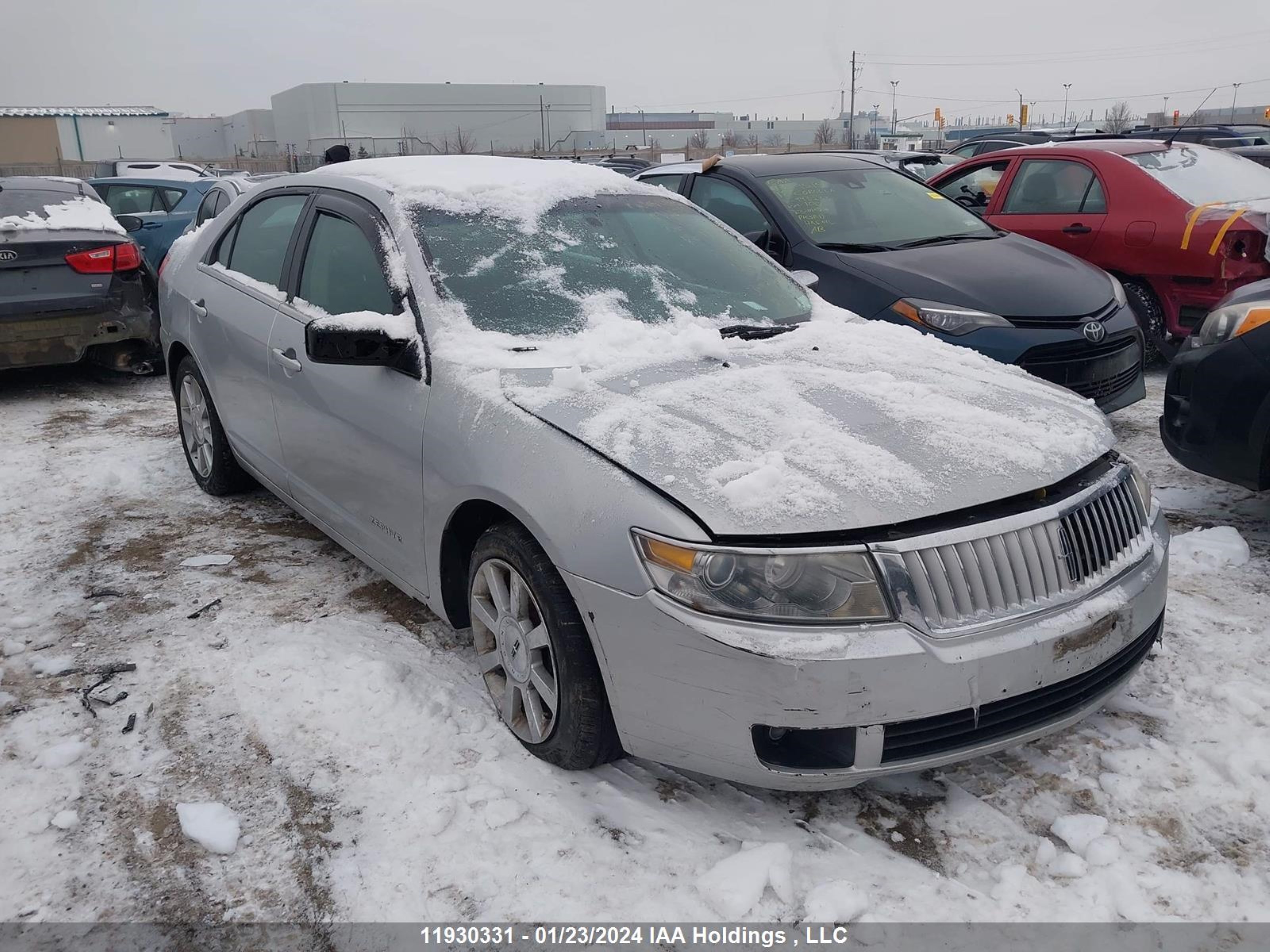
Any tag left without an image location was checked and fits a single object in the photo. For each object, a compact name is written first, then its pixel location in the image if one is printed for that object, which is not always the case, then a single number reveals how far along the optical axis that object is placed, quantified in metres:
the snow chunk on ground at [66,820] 2.61
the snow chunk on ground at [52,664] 3.39
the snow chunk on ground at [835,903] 2.24
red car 6.35
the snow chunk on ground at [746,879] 2.28
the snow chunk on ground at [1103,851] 2.37
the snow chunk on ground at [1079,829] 2.44
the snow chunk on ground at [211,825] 2.54
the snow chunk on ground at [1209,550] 3.99
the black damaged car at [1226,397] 3.97
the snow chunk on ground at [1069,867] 2.33
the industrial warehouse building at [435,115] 80.81
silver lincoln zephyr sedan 2.28
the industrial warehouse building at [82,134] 57.81
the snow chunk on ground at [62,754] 2.86
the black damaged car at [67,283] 6.64
